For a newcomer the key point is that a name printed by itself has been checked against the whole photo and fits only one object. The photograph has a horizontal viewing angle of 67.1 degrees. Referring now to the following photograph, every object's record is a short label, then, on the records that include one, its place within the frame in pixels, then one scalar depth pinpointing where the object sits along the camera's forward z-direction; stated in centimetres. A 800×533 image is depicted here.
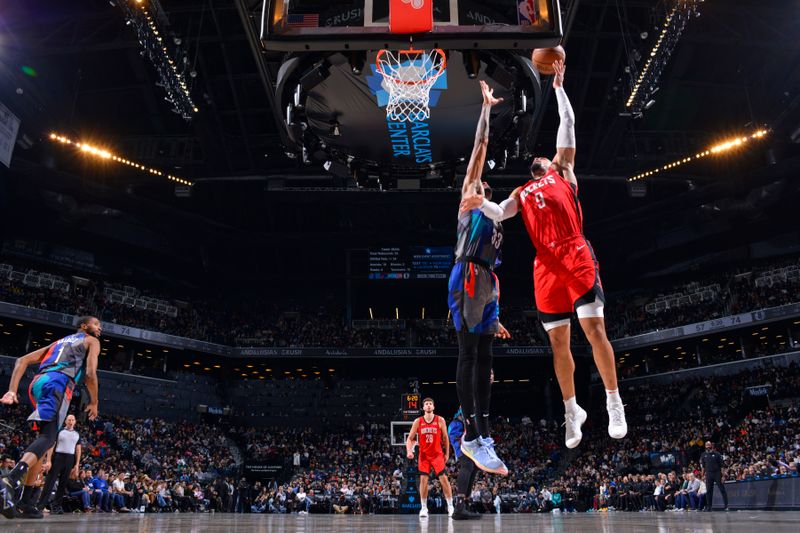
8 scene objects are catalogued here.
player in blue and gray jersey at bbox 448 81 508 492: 534
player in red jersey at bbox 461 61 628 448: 482
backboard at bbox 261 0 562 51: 687
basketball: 639
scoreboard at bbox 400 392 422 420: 2631
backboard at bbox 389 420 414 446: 2640
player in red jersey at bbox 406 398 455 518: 1033
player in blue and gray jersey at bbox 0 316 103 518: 606
